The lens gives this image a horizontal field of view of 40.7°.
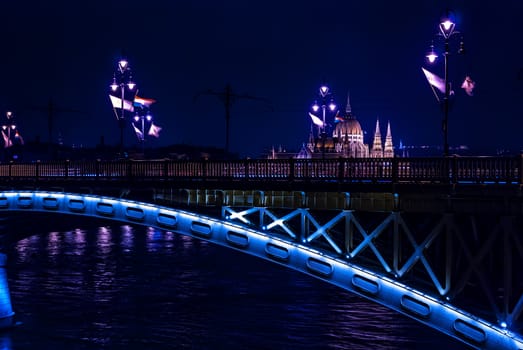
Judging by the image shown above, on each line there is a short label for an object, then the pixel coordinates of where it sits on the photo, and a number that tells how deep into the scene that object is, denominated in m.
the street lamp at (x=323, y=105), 46.59
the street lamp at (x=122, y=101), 34.44
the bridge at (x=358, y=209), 20.12
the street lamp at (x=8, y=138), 62.57
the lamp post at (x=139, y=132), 53.56
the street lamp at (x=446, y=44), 24.08
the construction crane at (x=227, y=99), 40.96
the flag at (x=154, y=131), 52.46
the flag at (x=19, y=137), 68.99
